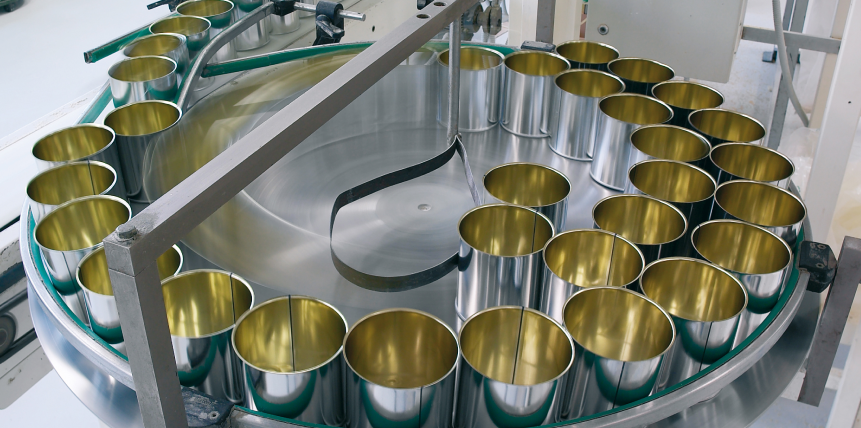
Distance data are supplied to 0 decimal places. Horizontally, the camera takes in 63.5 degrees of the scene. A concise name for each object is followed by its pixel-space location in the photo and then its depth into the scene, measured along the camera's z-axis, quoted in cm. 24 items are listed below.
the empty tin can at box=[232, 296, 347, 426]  58
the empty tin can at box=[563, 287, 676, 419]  60
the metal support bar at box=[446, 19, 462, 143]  95
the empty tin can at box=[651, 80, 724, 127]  106
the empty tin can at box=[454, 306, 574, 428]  58
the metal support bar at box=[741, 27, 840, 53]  195
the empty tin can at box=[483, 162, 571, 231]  91
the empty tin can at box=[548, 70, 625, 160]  100
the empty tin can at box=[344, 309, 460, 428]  57
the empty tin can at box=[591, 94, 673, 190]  94
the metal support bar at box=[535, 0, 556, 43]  126
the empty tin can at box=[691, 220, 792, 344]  71
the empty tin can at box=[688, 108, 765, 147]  98
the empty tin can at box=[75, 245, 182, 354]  65
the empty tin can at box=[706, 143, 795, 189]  89
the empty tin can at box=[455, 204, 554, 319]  70
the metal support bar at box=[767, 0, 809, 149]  228
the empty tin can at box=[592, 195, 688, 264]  81
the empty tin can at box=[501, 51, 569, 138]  107
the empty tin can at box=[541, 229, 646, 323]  70
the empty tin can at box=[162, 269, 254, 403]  61
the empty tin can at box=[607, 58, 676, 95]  109
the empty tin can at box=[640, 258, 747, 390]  64
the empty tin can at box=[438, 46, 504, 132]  109
